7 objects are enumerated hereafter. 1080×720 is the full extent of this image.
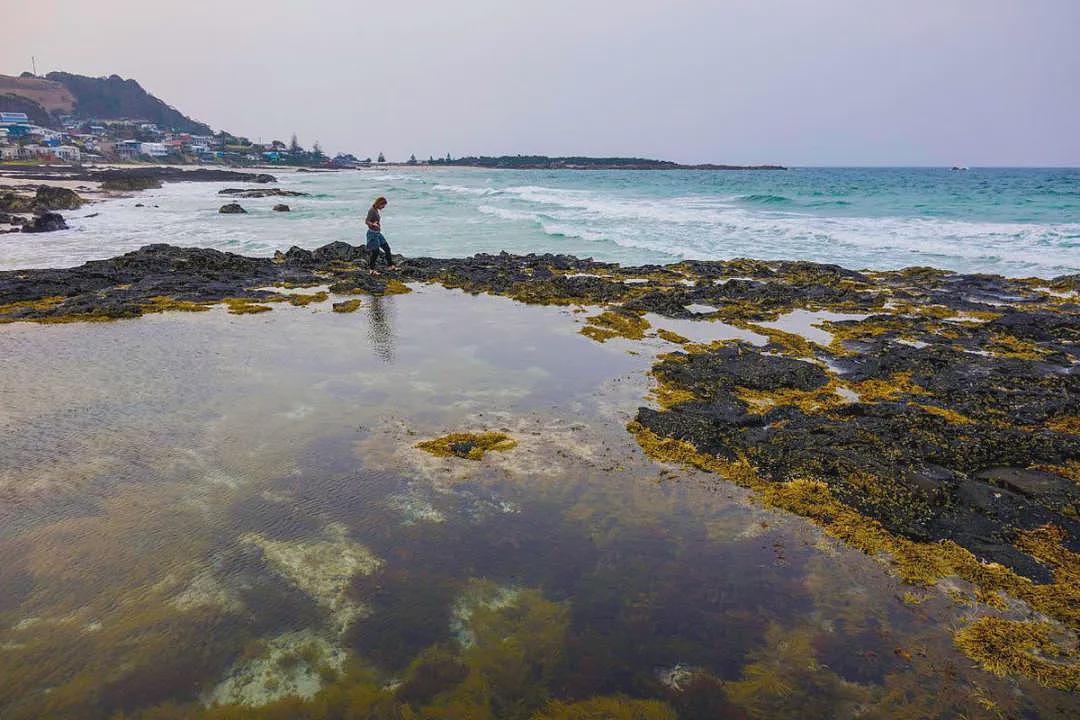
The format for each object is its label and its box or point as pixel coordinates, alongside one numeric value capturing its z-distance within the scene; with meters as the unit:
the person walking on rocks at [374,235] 16.72
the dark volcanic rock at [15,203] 30.20
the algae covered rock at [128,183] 51.08
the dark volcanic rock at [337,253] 19.41
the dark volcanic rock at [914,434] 5.23
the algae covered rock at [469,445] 6.24
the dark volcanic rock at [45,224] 23.66
